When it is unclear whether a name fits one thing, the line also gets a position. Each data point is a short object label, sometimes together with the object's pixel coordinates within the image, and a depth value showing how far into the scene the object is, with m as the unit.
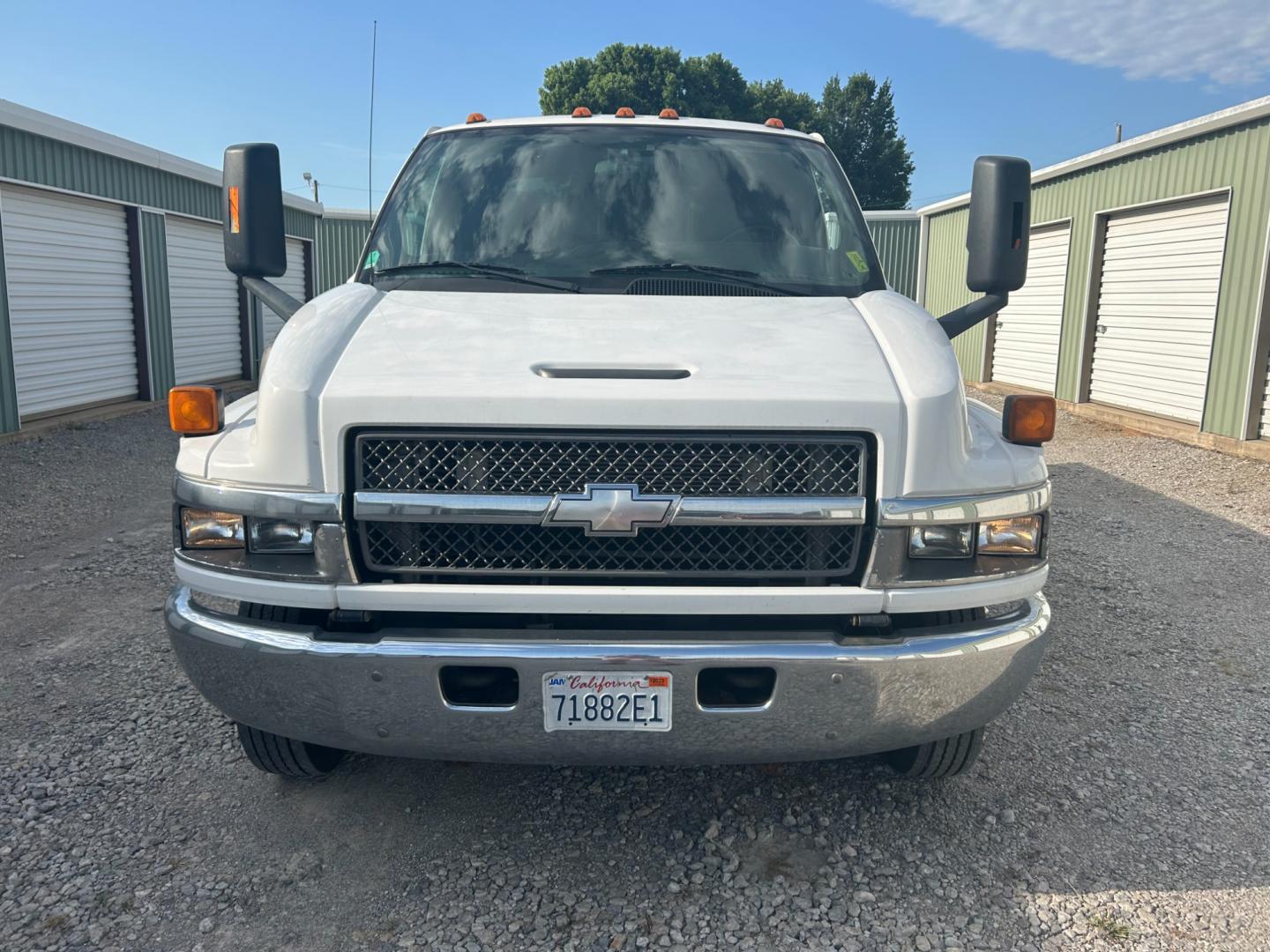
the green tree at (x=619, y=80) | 47.59
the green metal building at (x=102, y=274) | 11.04
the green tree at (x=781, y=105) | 51.59
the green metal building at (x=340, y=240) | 21.23
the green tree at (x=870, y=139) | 55.41
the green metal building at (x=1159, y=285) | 10.69
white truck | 2.47
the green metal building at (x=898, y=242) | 22.77
